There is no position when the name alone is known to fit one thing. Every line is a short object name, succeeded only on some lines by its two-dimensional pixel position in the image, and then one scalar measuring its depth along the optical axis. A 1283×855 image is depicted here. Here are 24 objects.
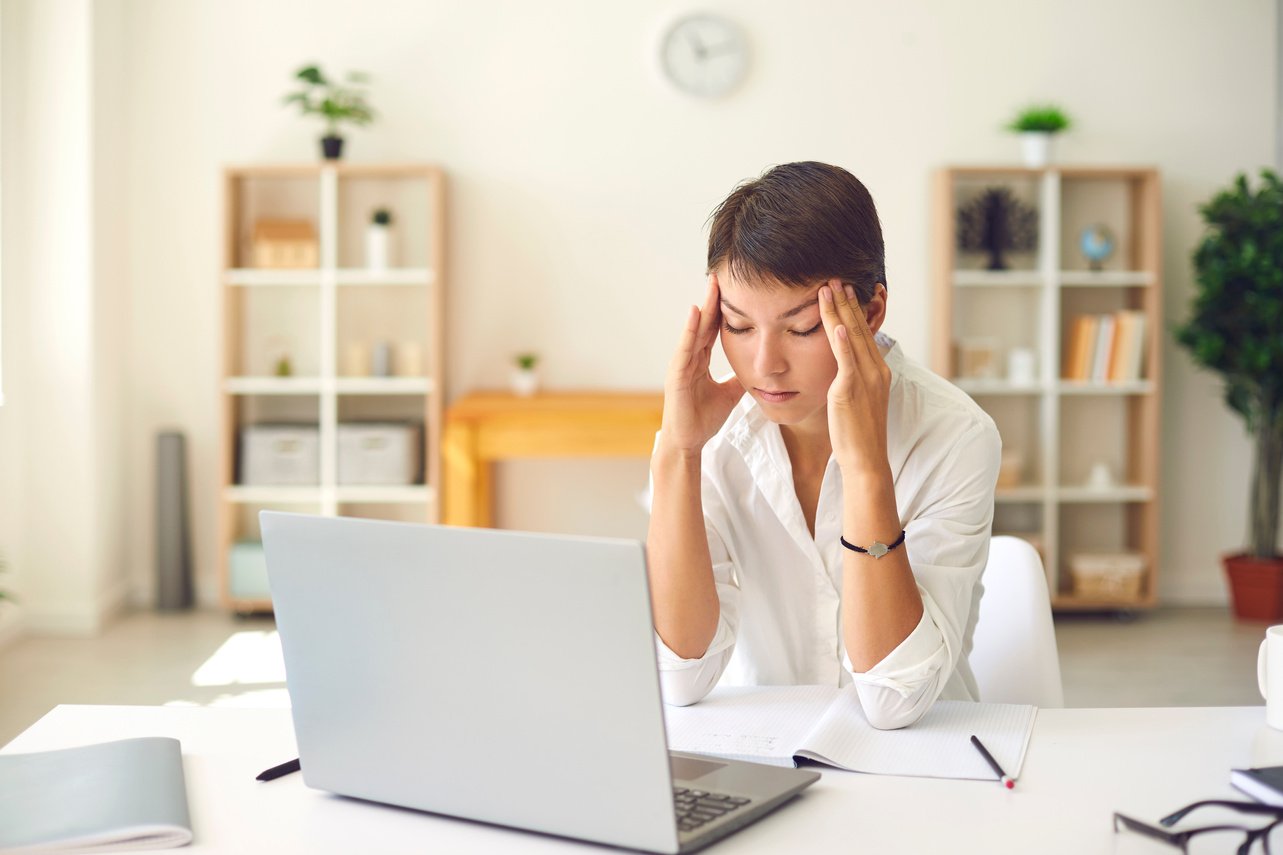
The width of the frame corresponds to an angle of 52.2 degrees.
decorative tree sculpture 4.83
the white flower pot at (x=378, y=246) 4.73
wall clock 4.88
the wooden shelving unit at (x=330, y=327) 4.68
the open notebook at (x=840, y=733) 1.23
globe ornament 4.86
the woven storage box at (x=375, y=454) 4.66
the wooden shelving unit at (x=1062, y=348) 4.77
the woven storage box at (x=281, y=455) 4.70
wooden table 4.46
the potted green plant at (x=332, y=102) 4.57
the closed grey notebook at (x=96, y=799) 1.04
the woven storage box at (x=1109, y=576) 4.81
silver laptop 0.96
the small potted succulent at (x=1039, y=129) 4.70
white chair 1.64
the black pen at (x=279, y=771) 1.21
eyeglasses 1.03
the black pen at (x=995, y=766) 1.16
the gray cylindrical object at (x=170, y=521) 4.82
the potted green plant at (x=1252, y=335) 4.51
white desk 1.05
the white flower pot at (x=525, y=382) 4.79
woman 1.42
